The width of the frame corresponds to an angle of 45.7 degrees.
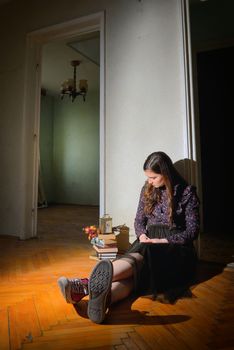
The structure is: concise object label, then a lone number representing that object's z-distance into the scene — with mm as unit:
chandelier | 5289
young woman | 1398
